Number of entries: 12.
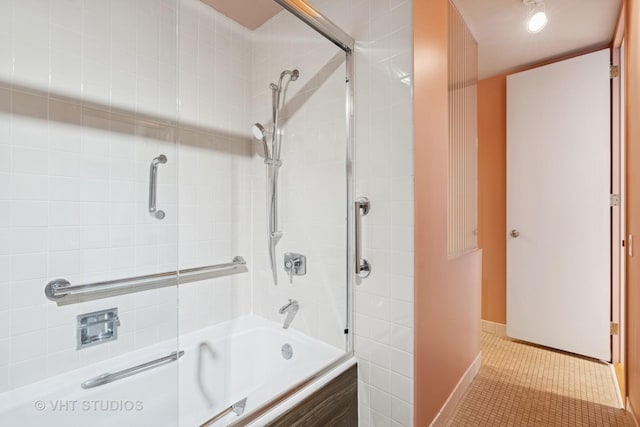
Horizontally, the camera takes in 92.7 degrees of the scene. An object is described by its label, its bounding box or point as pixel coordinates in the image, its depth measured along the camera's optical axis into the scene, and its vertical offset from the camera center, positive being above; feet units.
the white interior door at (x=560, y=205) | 7.72 +0.14
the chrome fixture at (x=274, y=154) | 6.21 +1.15
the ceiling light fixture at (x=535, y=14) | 5.92 +3.97
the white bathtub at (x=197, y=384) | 3.85 -2.55
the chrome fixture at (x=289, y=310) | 5.99 -1.98
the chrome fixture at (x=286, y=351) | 5.63 -2.63
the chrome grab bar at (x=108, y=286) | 4.29 -1.17
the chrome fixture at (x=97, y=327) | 4.37 -1.72
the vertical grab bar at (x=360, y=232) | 4.84 -0.37
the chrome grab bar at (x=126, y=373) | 4.23 -2.35
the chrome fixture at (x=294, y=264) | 5.88 -1.06
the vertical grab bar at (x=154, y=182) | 4.90 +0.45
